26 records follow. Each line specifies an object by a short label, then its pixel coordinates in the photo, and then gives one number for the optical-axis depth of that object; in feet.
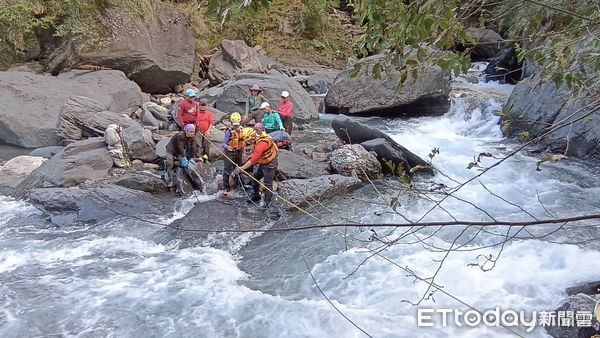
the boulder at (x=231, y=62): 53.26
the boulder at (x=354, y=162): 29.37
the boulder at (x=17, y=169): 29.27
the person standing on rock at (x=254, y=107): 34.32
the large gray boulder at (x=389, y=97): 43.88
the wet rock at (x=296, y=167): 28.43
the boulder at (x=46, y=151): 32.91
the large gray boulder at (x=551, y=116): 31.32
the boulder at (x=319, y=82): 55.47
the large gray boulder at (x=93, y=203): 24.52
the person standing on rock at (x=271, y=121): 31.32
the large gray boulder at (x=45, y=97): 35.58
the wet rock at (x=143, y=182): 27.27
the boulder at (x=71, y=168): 27.57
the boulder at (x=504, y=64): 52.70
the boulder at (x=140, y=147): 30.86
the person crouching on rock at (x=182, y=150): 28.07
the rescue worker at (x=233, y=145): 26.20
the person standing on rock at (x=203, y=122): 29.12
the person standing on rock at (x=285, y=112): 33.45
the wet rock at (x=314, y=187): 25.09
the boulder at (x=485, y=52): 64.03
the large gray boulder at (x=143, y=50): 44.86
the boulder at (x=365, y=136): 30.68
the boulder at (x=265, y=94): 42.70
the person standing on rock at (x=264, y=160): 24.36
